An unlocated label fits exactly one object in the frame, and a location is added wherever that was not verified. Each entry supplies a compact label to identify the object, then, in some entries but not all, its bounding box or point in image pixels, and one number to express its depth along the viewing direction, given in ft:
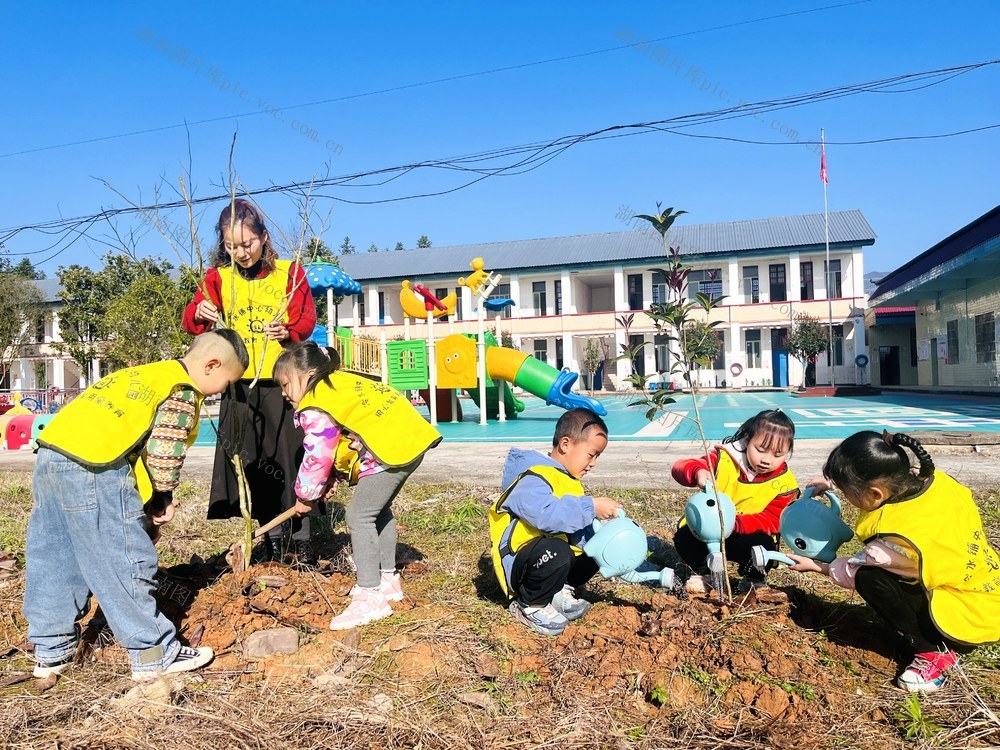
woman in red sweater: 11.79
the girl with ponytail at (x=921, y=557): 7.37
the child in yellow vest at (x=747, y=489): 10.75
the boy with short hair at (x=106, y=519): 7.95
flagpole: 92.89
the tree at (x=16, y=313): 97.91
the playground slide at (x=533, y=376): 44.27
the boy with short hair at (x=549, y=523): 9.09
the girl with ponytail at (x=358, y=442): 9.95
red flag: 94.68
